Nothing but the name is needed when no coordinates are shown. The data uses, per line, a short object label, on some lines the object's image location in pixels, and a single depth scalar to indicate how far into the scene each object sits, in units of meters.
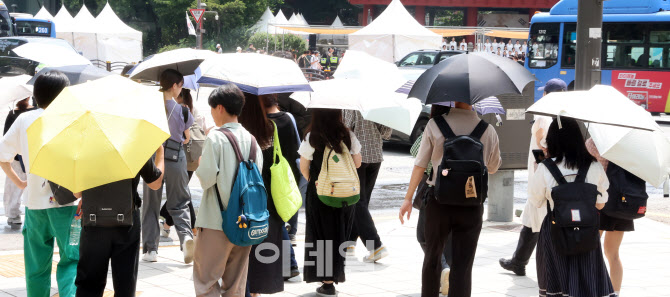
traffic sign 31.73
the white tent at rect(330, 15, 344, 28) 52.69
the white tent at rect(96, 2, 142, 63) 37.97
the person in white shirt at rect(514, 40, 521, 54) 36.75
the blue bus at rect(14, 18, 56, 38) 35.53
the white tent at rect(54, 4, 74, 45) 37.78
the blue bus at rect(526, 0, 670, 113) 21.75
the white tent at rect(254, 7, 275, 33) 54.59
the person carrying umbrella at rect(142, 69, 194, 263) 7.12
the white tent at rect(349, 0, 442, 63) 24.89
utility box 9.13
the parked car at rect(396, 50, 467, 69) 19.97
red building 56.59
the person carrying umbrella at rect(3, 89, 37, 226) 8.26
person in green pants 5.19
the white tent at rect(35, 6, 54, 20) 39.25
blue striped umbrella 6.80
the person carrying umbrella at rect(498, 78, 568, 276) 6.25
